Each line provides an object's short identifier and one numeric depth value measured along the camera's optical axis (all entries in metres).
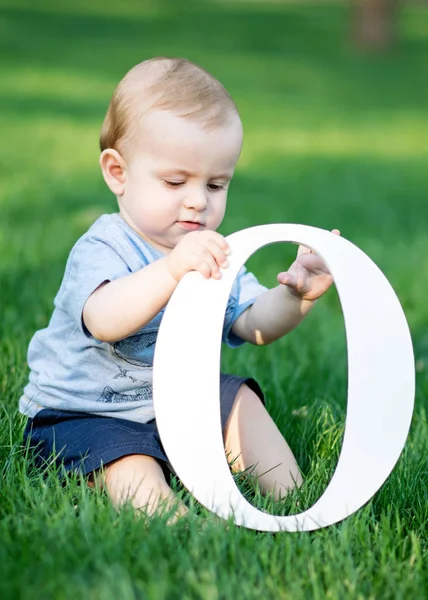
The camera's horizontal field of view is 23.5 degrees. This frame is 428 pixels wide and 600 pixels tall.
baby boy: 2.31
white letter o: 2.11
